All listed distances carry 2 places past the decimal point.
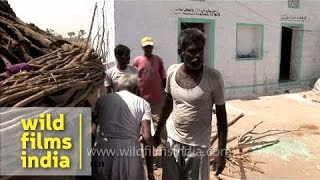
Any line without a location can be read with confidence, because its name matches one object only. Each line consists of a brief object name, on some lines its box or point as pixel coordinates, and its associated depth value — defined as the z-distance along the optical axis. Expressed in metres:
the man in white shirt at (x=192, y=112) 2.92
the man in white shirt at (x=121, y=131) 3.05
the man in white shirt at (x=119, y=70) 4.22
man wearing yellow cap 4.99
